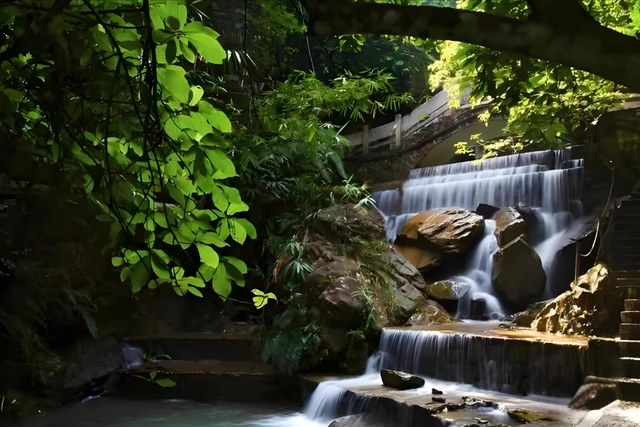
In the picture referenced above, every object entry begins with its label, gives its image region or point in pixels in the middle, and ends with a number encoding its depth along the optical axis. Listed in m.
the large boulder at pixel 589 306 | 7.03
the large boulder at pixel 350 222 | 10.02
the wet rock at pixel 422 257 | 11.22
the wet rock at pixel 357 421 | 5.86
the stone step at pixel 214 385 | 8.06
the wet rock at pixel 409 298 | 9.27
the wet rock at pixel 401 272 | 9.96
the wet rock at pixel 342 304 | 8.14
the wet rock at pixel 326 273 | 8.57
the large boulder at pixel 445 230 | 11.07
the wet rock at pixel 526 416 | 5.05
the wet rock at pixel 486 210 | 11.68
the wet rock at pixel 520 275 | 9.99
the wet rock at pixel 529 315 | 8.61
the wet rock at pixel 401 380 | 6.56
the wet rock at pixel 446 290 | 10.14
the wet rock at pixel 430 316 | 9.04
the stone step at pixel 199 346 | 9.19
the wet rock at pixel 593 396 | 5.25
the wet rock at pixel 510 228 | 10.55
